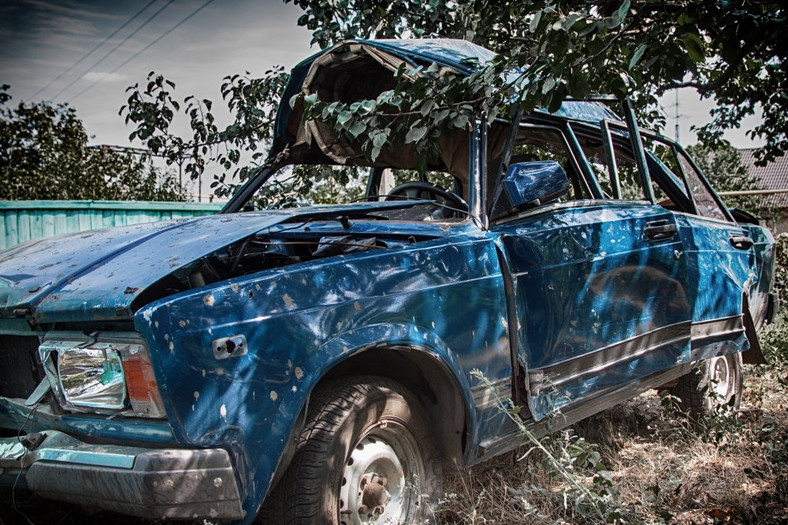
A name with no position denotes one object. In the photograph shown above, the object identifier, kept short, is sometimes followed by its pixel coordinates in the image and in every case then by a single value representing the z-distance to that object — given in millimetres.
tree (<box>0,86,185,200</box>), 10031
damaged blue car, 2115
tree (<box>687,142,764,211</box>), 22031
